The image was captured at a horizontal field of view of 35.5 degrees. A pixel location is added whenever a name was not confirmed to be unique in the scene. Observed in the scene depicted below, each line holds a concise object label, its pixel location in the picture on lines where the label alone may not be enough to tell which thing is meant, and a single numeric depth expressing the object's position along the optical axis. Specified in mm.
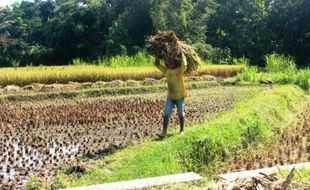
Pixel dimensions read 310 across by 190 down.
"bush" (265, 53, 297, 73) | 22688
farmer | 8102
